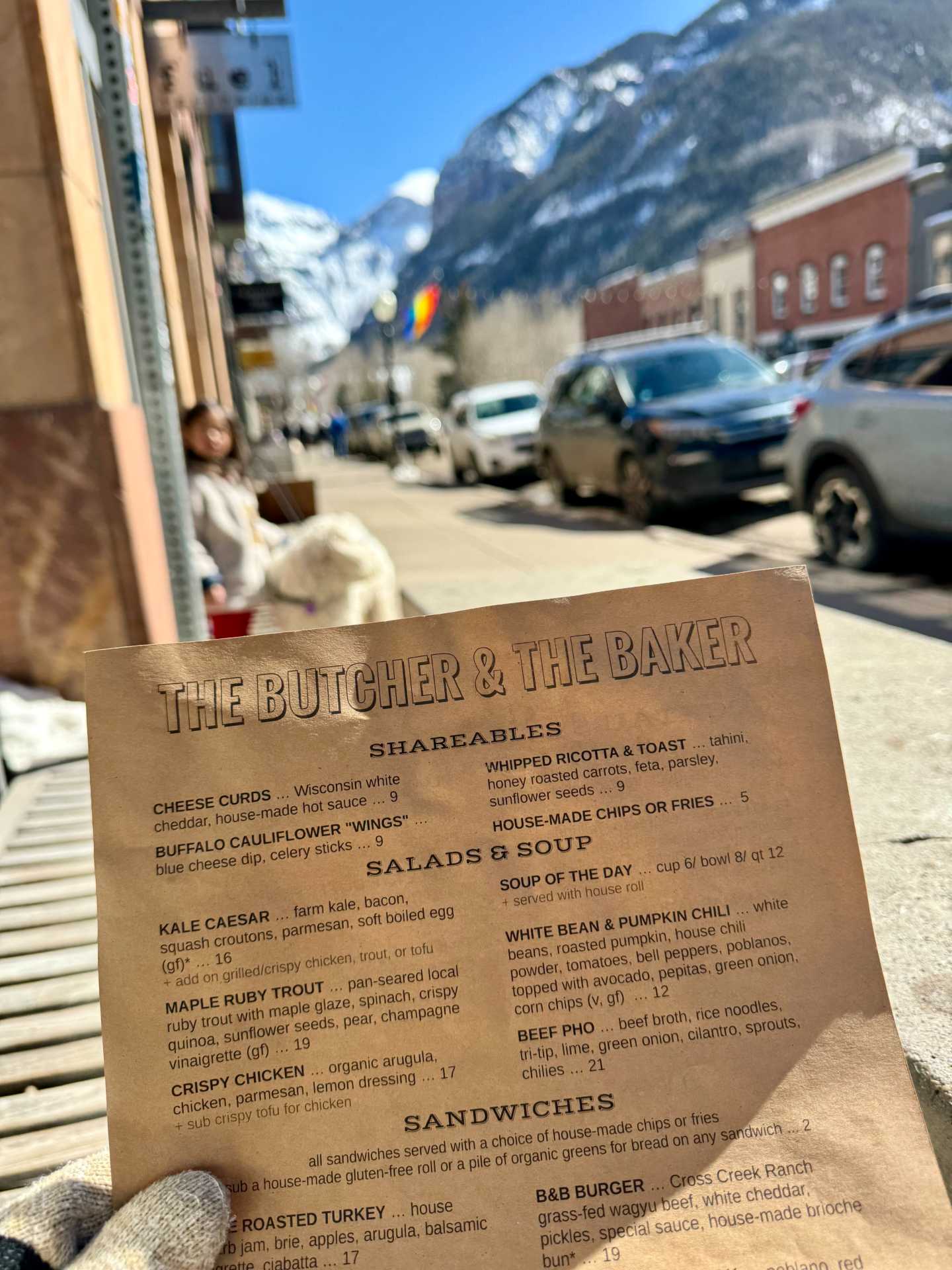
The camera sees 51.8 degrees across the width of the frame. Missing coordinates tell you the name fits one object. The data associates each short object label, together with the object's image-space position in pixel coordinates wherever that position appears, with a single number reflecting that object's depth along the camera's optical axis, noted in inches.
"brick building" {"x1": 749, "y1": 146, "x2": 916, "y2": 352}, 1307.8
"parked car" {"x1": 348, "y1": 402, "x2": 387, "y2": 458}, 1402.6
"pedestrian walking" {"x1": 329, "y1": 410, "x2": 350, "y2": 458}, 1695.4
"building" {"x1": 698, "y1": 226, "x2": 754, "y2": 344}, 1752.0
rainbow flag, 888.3
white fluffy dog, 138.6
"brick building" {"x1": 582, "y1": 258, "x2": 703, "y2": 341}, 2181.3
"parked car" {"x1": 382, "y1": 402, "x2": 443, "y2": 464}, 1246.3
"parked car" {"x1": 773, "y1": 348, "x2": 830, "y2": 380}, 842.2
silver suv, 225.3
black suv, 346.3
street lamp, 780.0
